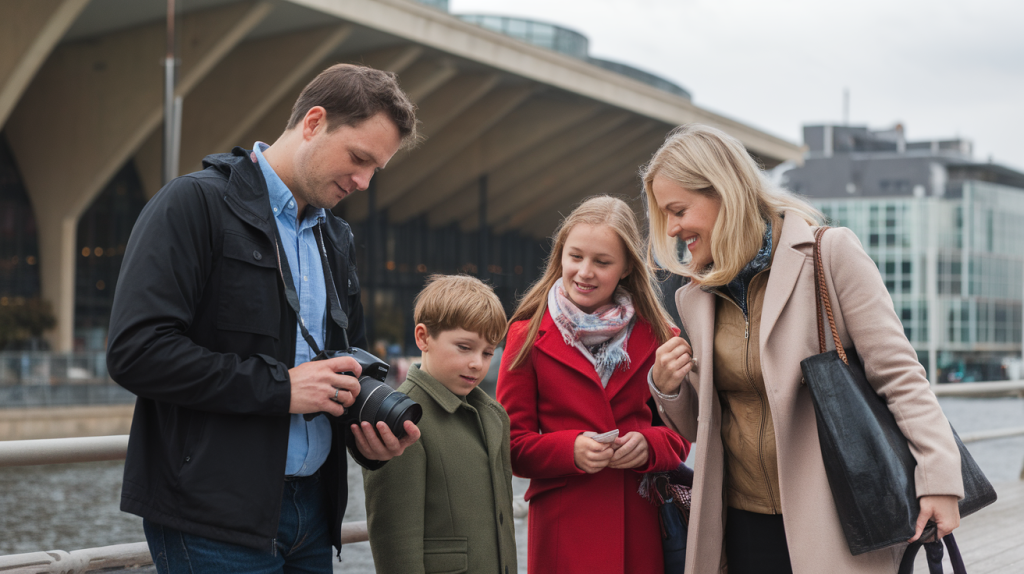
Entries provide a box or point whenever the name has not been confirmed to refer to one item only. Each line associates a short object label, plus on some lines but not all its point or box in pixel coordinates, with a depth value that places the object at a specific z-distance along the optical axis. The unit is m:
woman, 2.42
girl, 2.95
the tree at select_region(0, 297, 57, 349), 24.02
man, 1.98
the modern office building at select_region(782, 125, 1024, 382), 60.06
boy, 2.55
